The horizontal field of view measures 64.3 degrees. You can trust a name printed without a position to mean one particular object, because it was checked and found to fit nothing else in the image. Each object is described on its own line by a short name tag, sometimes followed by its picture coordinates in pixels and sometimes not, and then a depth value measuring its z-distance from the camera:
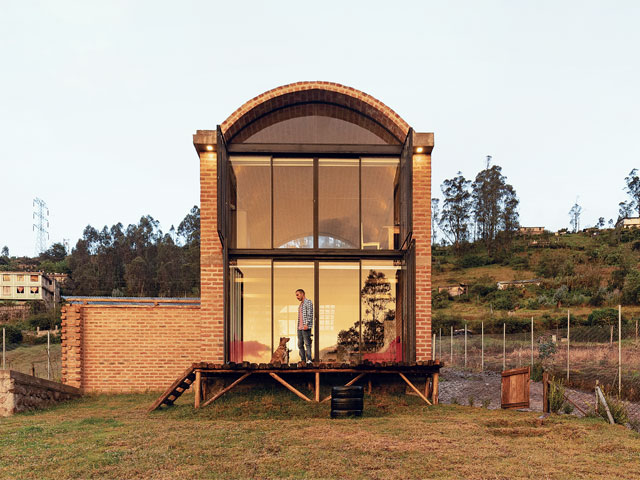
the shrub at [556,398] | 9.88
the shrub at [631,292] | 35.34
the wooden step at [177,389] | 10.86
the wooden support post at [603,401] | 8.72
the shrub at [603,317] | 27.45
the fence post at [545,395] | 9.84
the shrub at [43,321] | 44.18
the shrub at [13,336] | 35.69
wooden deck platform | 10.90
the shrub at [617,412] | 8.75
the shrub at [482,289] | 46.25
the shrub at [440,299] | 44.36
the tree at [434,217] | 74.63
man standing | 11.65
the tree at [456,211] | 69.38
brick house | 12.02
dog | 11.73
